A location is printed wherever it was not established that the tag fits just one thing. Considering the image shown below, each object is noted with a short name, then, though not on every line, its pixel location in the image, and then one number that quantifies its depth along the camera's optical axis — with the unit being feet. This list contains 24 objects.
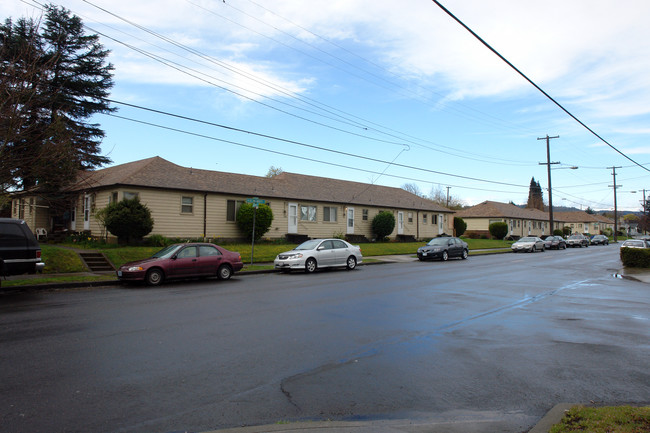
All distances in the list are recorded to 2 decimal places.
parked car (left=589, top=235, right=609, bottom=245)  202.39
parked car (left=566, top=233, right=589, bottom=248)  176.86
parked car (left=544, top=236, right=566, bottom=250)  149.89
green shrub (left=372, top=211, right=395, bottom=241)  124.06
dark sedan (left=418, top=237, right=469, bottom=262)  90.07
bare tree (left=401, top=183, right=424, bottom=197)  337.80
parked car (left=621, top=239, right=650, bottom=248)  113.09
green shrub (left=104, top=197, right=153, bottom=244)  72.95
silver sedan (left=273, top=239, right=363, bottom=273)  62.39
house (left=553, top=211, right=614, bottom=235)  349.20
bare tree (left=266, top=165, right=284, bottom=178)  252.42
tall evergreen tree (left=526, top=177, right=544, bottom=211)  418.51
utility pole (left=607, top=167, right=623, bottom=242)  224.94
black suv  39.70
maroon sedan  47.67
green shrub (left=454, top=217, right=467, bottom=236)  169.78
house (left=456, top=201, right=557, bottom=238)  221.87
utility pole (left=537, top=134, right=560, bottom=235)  152.87
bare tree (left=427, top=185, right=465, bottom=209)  313.55
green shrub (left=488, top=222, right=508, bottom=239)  199.52
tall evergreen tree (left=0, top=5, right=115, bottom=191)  45.68
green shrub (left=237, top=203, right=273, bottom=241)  91.25
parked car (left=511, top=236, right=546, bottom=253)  129.49
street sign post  66.23
